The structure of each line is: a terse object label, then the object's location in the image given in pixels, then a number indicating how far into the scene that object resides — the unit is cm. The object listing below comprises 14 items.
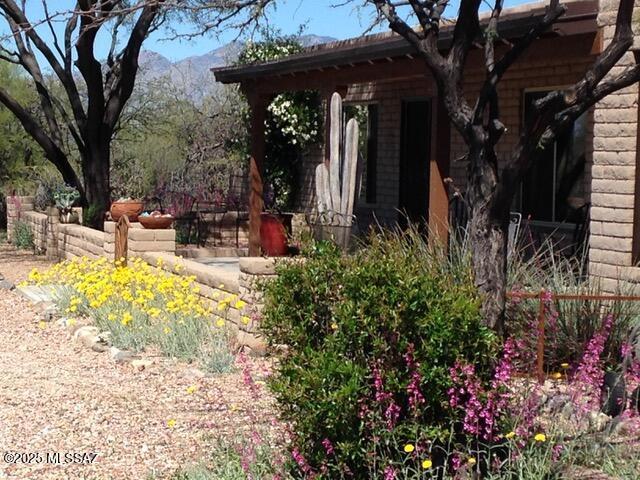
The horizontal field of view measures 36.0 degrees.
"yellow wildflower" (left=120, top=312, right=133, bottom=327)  885
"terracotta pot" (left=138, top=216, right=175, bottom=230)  1276
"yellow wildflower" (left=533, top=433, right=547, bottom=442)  452
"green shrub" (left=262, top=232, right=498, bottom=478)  454
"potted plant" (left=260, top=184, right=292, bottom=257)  1443
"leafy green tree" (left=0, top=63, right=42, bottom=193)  2566
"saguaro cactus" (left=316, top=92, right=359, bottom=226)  1200
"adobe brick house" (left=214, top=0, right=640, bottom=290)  898
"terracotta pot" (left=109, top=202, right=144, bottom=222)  1455
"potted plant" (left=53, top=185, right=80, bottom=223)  1733
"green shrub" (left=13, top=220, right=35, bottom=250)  1966
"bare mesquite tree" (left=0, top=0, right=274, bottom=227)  1780
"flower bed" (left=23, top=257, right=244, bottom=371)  862
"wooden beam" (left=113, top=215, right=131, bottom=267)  1269
